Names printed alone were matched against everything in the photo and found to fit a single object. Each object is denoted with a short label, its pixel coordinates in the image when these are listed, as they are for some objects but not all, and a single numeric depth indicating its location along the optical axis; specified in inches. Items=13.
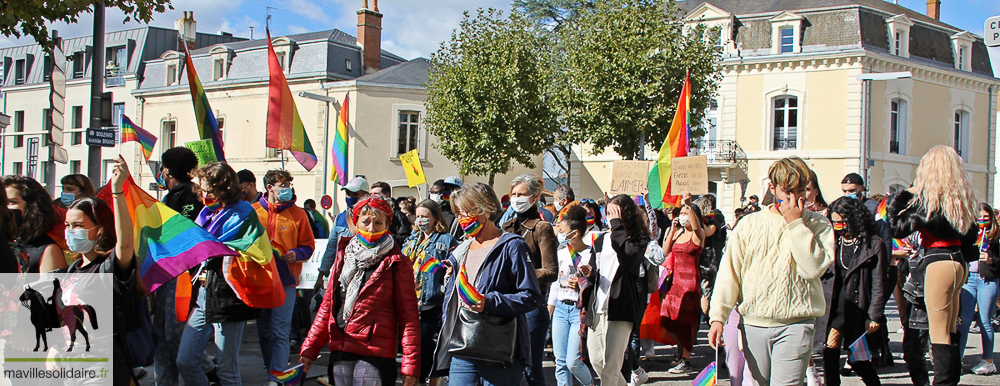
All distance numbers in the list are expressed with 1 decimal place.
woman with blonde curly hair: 213.3
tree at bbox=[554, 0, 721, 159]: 836.6
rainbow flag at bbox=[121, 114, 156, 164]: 422.4
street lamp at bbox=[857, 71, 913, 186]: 745.6
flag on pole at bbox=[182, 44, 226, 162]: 328.8
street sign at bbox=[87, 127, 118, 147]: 454.3
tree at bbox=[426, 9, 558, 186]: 940.6
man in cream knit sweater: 173.8
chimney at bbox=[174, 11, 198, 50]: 1505.9
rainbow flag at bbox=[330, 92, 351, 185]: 530.0
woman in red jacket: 175.9
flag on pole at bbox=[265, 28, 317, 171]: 356.8
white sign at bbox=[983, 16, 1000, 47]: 397.7
